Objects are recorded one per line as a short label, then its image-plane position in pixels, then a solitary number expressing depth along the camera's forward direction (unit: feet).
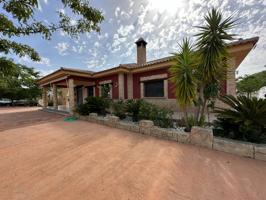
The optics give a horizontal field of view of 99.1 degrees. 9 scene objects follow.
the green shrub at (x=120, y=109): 18.14
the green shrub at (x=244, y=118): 9.05
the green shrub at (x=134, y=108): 16.67
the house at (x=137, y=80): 18.59
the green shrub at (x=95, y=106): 21.76
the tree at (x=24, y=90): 62.17
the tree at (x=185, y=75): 12.00
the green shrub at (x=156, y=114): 13.90
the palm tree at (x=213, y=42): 10.99
